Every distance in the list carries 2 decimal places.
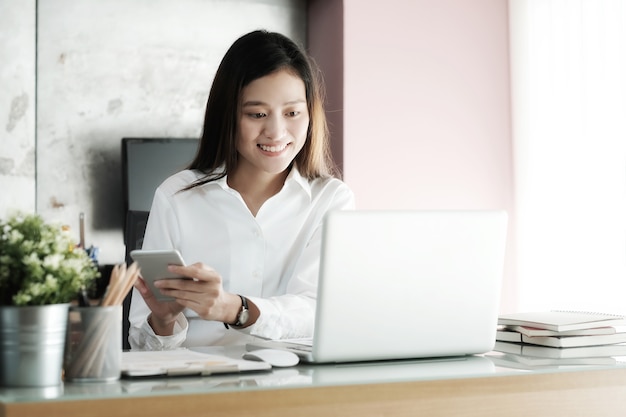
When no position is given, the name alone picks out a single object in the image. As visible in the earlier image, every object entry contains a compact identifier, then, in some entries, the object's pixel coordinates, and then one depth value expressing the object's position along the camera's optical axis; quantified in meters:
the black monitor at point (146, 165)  4.45
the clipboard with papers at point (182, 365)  1.59
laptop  1.71
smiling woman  2.34
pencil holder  1.53
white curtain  4.24
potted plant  1.48
